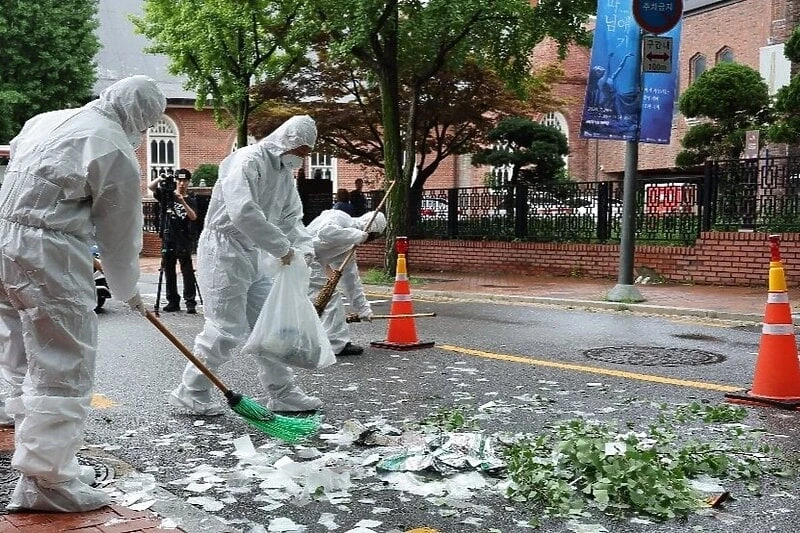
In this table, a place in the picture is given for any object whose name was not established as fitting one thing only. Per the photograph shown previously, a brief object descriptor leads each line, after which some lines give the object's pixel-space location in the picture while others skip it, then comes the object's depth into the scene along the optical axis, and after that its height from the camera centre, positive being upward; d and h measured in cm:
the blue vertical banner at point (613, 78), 1353 +213
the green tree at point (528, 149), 2153 +165
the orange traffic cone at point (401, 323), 870 -101
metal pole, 1294 -21
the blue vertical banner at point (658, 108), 1480 +181
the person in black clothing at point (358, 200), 1981 +41
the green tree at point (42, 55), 3180 +578
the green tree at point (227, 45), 2038 +404
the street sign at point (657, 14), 1238 +278
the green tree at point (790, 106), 1439 +181
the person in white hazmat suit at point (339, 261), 808 -40
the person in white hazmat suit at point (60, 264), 384 -20
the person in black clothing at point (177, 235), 1233 -25
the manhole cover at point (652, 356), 800 -124
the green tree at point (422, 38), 1563 +330
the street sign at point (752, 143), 1675 +141
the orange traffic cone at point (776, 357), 600 -91
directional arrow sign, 1251 +227
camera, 1223 +44
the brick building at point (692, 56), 3397 +645
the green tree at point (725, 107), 1948 +243
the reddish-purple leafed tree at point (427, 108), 2108 +266
